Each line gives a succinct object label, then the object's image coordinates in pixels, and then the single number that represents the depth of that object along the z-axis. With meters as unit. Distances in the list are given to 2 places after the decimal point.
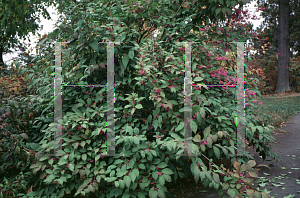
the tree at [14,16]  8.15
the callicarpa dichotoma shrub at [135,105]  2.06
